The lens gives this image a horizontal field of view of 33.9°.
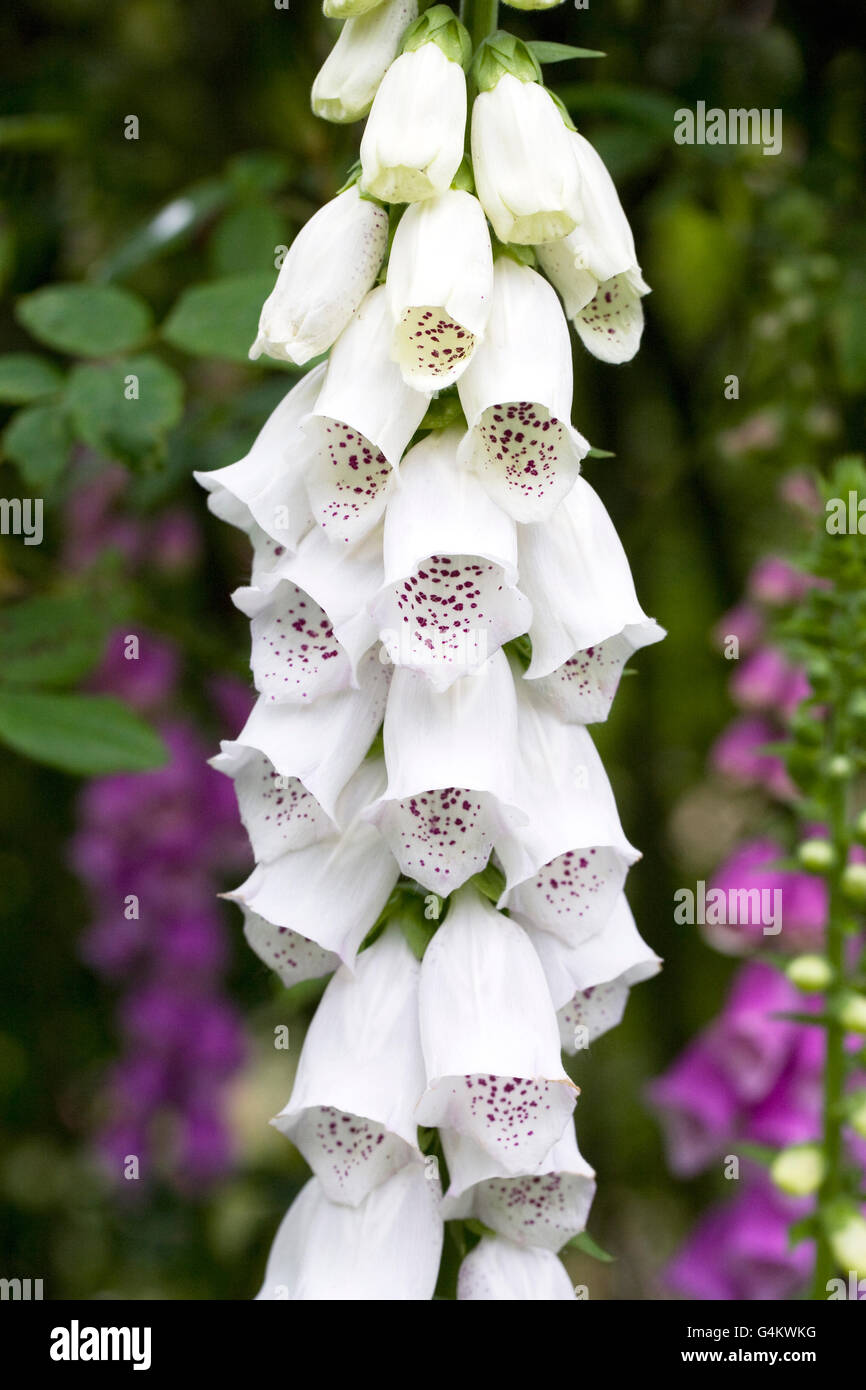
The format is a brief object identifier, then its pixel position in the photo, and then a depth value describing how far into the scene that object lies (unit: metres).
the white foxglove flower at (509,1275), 0.68
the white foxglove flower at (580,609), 0.64
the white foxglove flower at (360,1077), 0.65
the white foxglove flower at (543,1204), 0.68
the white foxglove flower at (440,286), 0.57
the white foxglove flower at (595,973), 0.68
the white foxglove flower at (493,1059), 0.62
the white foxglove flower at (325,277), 0.61
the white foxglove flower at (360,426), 0.61
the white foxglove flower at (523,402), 0.59
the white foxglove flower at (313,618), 0.63
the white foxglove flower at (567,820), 0.66
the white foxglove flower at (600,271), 0.62
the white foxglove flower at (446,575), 0.59
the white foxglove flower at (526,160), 0.57
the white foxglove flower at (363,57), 0.62
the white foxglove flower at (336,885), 0.66
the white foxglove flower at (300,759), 0.65
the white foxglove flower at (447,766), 0.62
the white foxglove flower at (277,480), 0.65
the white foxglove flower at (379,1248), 0.66
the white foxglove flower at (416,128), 0.56
